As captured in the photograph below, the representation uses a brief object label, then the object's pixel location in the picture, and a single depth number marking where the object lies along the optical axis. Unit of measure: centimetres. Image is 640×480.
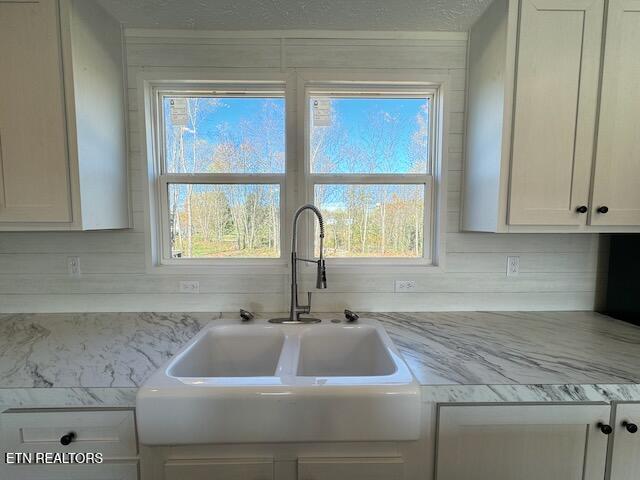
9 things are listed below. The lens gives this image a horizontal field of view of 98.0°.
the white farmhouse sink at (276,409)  79
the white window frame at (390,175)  149
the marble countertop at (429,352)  88
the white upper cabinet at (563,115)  117
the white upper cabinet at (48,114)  113
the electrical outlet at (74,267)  150
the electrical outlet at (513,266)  155
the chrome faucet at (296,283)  133
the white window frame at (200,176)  153
